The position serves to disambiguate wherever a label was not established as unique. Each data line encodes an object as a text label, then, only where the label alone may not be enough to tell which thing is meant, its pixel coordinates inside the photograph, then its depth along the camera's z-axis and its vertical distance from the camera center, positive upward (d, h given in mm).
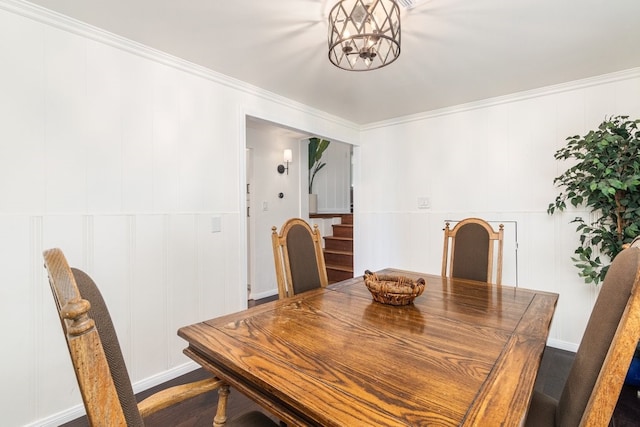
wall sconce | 4428 +697
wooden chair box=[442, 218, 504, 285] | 2188 -329
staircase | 4782 -766
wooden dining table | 699 -472
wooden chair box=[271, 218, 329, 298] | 1845 -343
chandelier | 1413 +917
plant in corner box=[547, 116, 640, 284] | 2148 +135
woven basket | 1416 -407
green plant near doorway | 5340 +993
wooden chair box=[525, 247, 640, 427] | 525 -312
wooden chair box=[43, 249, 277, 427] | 415 -222
